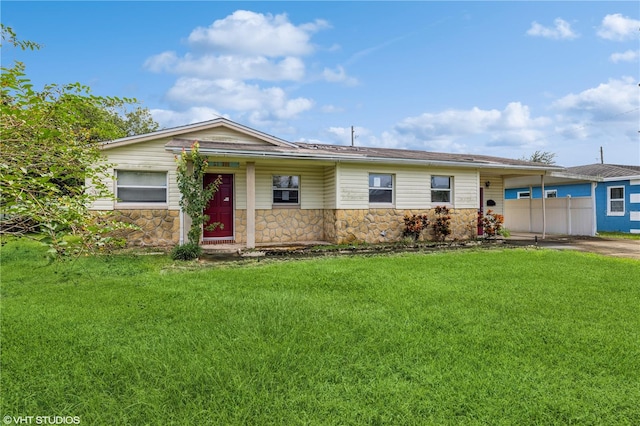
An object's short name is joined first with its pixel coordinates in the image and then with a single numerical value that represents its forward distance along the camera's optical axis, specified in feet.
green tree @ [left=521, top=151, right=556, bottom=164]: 124.47
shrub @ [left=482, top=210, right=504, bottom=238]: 44.17
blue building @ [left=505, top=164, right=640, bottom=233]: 51.62
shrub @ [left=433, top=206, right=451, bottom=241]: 40.96
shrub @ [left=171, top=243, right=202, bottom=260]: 28.25
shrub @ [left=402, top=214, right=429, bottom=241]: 39.68
